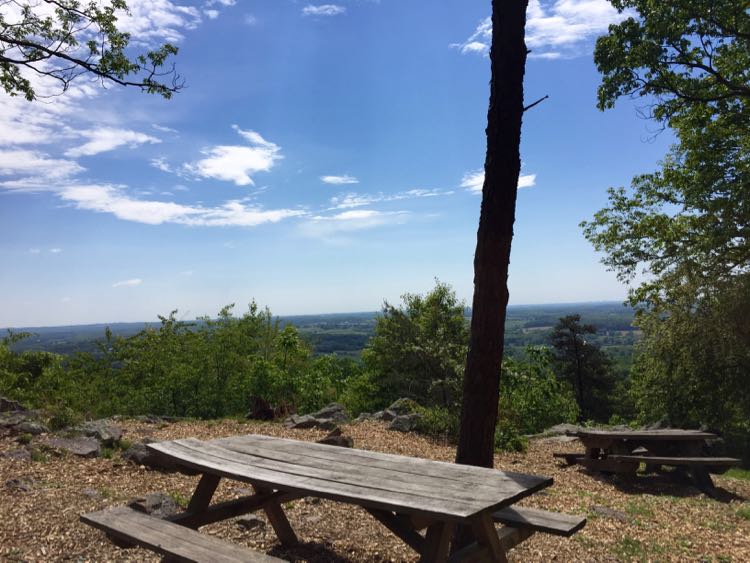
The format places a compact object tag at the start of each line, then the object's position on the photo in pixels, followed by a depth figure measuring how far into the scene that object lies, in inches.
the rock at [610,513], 231.6
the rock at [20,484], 211.6
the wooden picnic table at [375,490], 108.7
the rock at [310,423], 409.7
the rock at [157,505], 186.1
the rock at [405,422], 426.6
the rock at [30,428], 302.7
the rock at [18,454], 254.5
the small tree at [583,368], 1668.3
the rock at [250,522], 189.9
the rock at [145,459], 261.1
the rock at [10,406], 374.9
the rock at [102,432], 293.0
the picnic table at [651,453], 314.8
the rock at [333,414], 437.1
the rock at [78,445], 273.6
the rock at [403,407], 499.5
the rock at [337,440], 307.2
